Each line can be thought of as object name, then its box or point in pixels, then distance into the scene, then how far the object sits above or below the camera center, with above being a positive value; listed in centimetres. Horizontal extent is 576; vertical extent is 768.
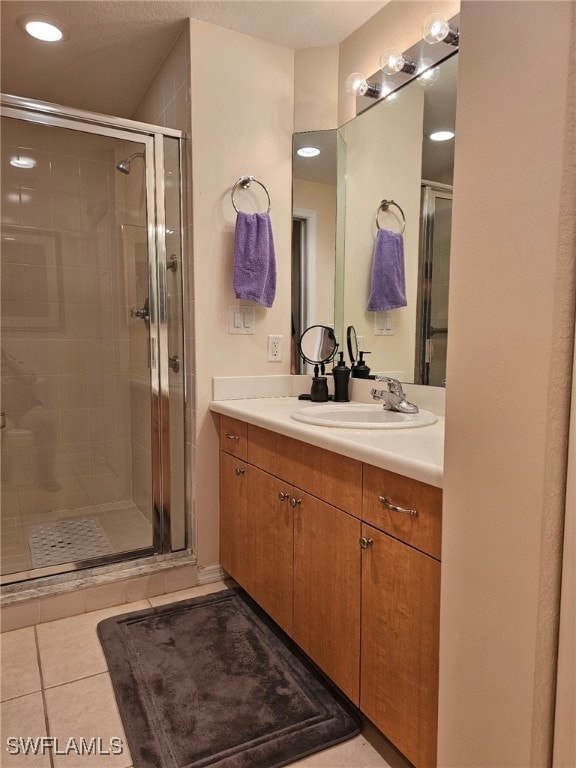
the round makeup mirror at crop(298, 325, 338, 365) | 231 -3
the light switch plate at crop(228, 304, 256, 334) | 226 +8
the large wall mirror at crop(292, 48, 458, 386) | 181 +49
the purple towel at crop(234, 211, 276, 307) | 218 +35
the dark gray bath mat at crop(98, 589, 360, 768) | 134 -109
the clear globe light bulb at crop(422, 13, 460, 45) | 169 +104
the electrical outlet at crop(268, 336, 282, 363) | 238 -5
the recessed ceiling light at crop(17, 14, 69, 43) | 206 +131
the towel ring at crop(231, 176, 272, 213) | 222 +69
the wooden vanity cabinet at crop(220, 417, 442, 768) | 111 -64
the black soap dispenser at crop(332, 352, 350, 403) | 216 -19
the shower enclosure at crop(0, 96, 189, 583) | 225 -4
